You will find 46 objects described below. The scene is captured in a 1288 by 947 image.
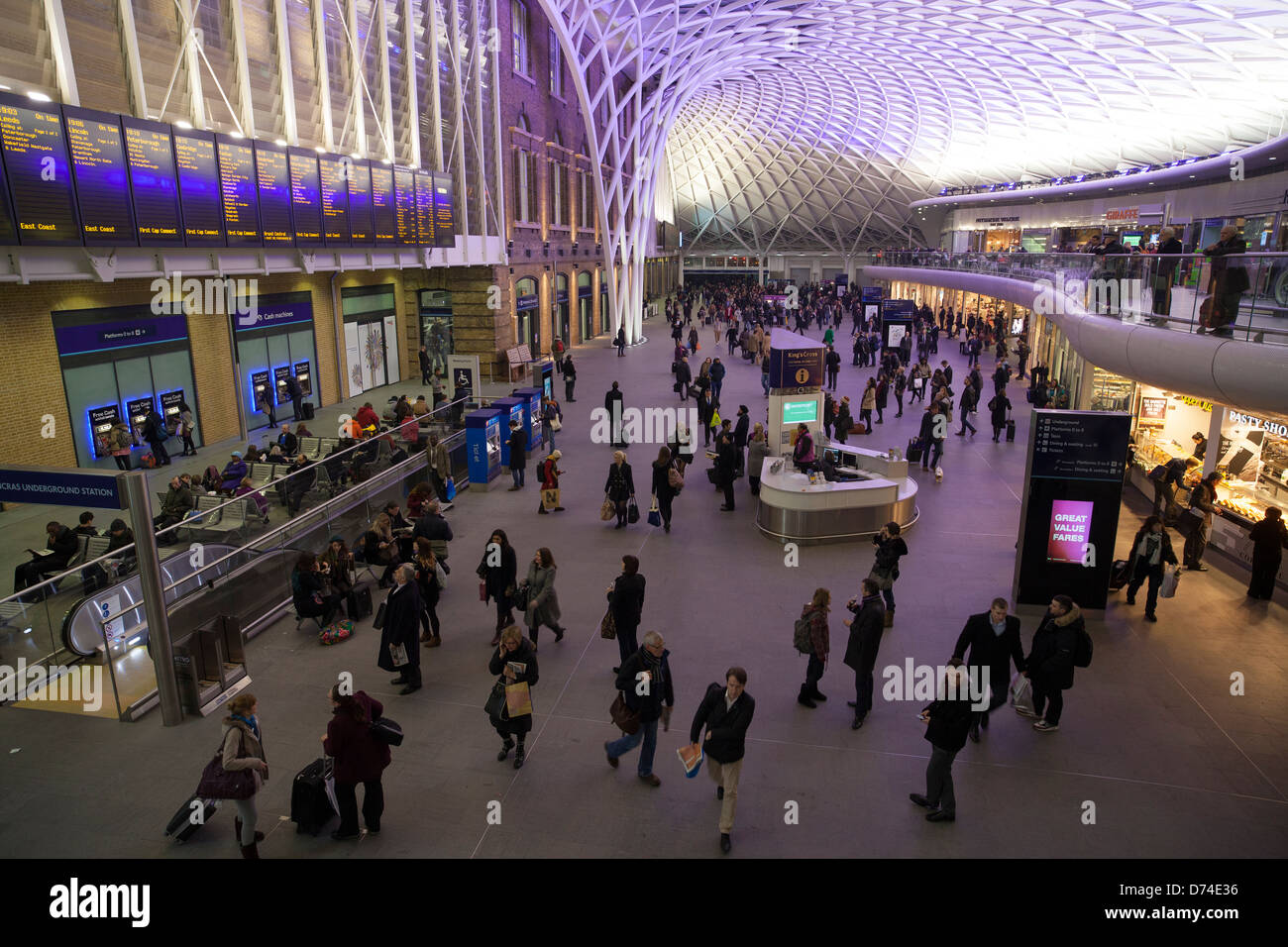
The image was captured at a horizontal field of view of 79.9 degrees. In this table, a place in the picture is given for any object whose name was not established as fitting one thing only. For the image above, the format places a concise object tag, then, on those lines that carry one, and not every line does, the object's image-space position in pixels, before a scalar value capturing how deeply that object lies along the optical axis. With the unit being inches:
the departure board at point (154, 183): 517.0
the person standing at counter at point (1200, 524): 470.3
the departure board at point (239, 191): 599.6
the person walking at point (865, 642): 294.8
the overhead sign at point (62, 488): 254.8
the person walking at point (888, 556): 370.3
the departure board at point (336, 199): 723.4
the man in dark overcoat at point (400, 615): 316.2
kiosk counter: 511.5
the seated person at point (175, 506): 481.1
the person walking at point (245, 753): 222.8
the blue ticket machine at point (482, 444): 636.1
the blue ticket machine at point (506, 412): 675.4
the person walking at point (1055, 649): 285.0
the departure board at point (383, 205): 800.3
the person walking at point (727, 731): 233.0
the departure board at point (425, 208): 876.0
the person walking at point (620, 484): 534.0
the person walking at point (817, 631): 299.4
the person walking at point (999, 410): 823.1
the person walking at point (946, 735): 238.5
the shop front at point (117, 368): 619.2
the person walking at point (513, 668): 265.1
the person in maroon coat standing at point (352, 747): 229.0
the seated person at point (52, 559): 395.9
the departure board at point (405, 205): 837.8
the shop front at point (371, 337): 1019.3
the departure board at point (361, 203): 765.9
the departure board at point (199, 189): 559.5
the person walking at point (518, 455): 635.5
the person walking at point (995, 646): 280.2
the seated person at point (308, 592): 373.1
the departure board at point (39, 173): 434.6
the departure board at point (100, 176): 476.7
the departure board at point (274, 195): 640.4
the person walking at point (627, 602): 327.0
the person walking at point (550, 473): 562.6
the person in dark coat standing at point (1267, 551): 415.8
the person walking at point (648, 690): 254.1
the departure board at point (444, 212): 917.2
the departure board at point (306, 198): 681.0
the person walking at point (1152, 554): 403.2
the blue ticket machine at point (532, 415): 717.3
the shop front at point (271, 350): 815.1
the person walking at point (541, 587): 348.8
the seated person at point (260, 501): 419.2
